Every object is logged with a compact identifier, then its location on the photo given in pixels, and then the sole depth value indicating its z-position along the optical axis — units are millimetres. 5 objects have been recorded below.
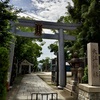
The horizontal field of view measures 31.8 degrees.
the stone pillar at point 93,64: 7441
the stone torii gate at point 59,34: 13531
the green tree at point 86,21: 12859
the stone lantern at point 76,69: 11102
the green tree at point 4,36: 5422
